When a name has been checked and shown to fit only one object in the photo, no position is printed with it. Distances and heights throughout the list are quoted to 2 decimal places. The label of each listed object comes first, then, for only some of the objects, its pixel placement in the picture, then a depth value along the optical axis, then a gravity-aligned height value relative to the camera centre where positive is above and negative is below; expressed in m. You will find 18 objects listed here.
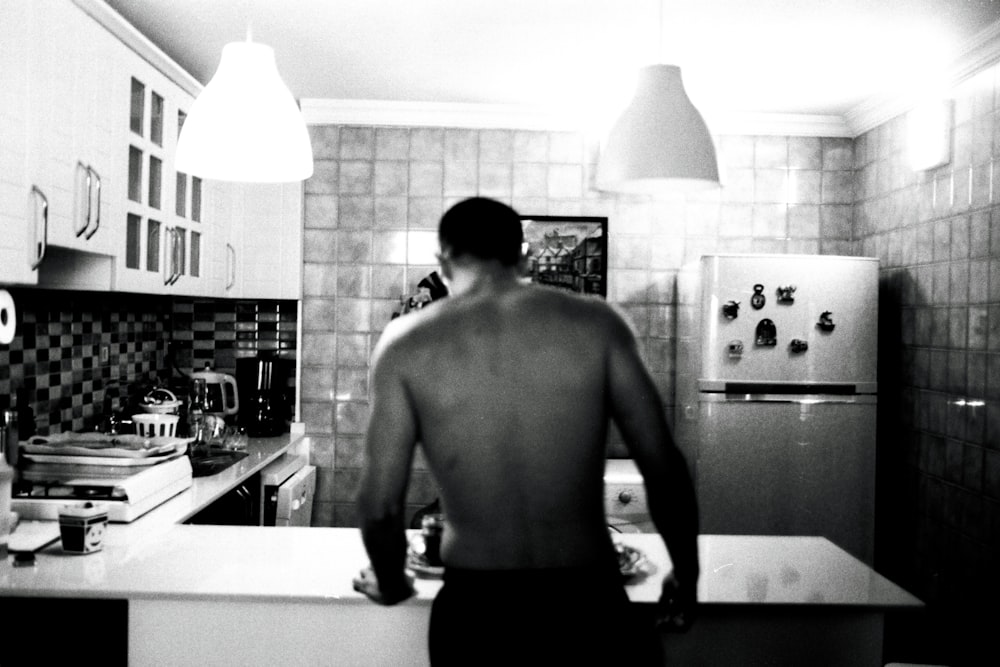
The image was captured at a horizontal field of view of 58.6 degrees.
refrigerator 3.63 -0.23
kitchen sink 3.22 -0.47
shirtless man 1.44 -0.20
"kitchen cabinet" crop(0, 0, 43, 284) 2.10 +0.42
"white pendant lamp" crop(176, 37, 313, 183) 1.86 +0.44
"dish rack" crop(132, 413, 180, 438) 3.13 -0.32
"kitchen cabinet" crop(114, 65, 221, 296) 2.91 +0.50
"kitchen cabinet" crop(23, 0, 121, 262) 2.26 +0.57
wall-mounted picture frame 4.27 +0.46
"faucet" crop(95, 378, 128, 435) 3.38 -0.32
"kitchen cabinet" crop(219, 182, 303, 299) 4.18 +0.46
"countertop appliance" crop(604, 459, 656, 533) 3.85 -0.69
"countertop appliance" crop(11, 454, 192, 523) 2.48 -0.44
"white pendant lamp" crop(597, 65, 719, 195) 2.14 +0.50
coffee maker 4.16 -0.28
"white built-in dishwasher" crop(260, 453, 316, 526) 3.56 -0.64
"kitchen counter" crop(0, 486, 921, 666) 1.84 -0.58
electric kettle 3.98 -0.26
